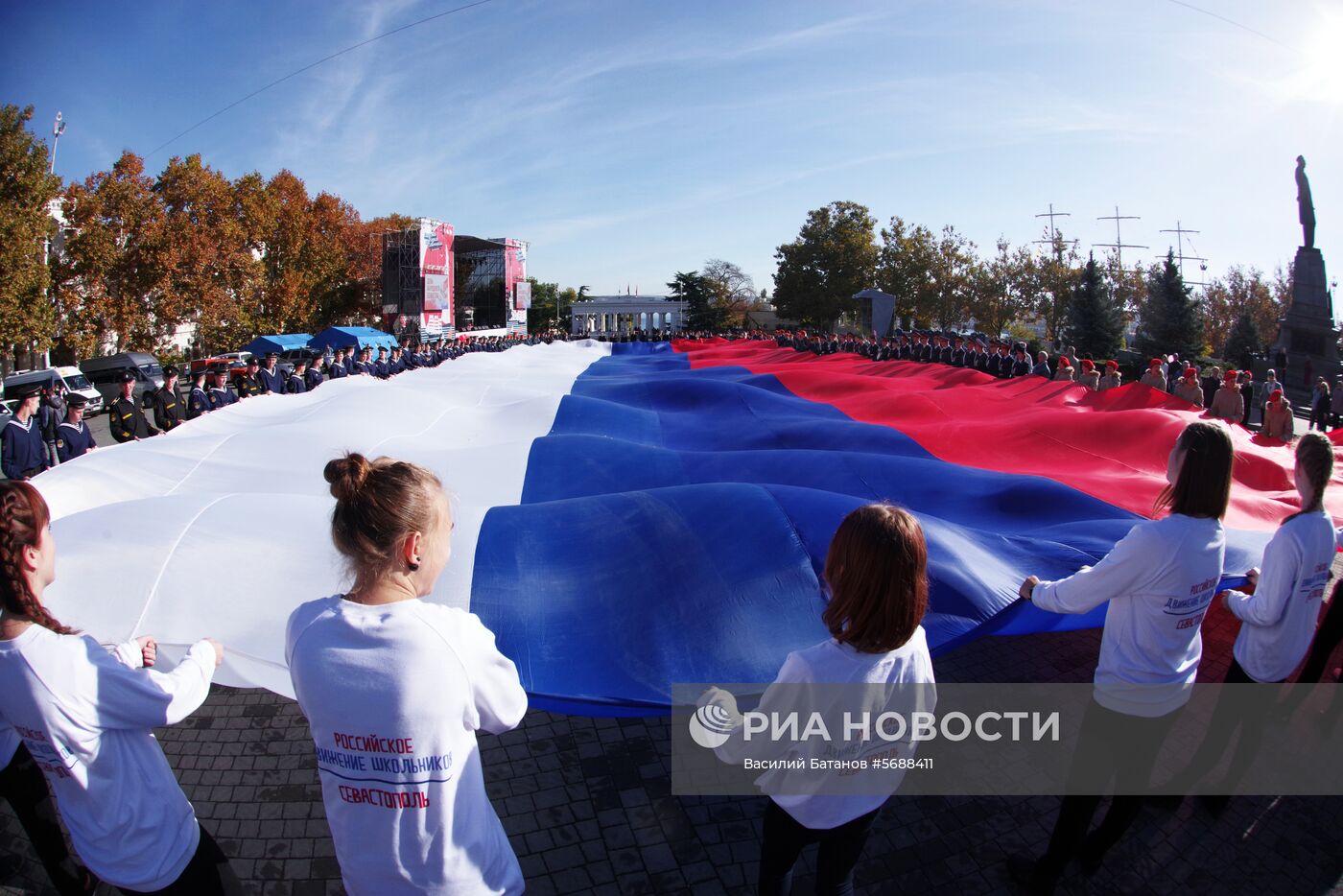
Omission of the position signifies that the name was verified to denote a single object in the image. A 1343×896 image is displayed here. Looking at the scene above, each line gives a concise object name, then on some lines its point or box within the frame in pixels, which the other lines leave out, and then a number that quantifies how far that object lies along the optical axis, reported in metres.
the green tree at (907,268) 39.64
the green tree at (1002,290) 35.38
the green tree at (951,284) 38.12
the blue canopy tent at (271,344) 26.20
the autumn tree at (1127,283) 36.34
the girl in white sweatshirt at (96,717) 1.64
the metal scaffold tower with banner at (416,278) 36.06
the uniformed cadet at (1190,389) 9.17
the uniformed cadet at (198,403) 9.86
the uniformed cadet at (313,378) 13.06
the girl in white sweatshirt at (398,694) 1.35
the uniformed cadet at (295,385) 12.55
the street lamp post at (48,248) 19.81
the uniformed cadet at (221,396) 10.36
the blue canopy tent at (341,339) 27.27
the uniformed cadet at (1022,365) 13.02
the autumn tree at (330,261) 32.16
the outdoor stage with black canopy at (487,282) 47.07
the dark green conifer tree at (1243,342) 25.28
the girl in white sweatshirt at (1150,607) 2.14
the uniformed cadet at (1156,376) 9.97
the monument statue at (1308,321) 20.02
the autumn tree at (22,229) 16.89
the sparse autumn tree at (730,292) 69.62
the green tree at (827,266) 44.03
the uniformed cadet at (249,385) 12.32
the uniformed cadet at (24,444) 6.85
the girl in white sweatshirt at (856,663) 1.57
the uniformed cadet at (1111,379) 9.82
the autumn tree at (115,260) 20.59
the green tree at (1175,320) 25.75
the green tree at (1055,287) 33.94
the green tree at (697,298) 65.19
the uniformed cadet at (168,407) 9.27
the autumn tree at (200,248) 23.09
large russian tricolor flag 2.82
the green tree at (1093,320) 26.38
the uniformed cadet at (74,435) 7.14
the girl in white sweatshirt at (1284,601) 2.65
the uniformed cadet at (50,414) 9.90
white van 14.34
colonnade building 65.88
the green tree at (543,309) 73.69
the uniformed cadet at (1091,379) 9.41
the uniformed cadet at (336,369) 14.83
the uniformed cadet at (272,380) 11.80
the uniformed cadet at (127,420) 8.45
